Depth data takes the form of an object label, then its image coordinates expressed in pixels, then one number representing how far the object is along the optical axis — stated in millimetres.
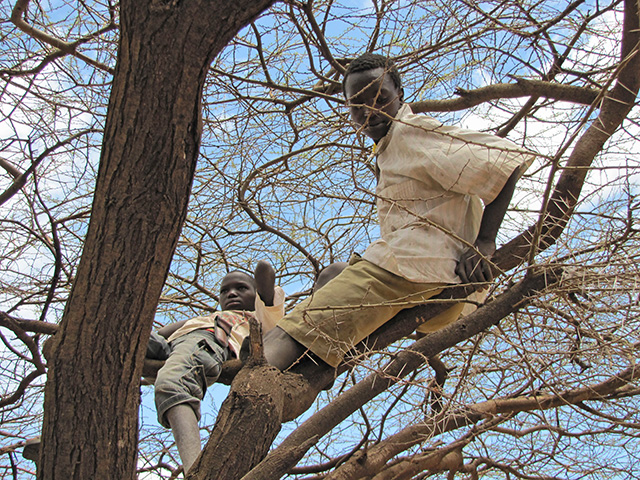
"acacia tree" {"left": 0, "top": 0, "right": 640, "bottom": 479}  1513
